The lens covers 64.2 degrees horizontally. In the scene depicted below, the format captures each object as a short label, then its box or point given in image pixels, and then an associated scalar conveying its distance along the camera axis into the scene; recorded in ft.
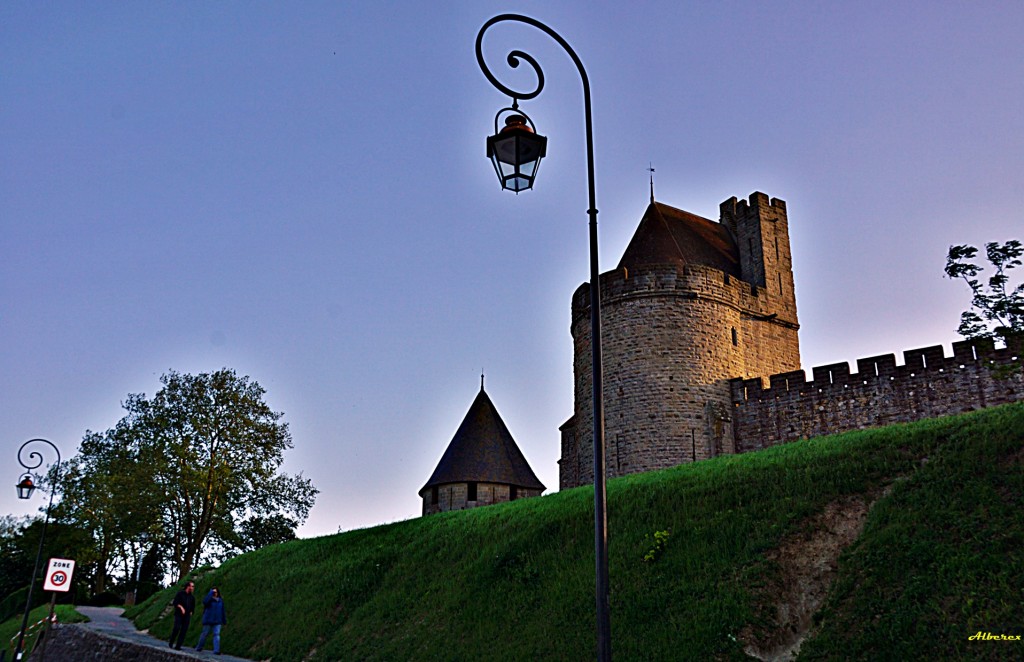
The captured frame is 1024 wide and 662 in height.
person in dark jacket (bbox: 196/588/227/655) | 56.54
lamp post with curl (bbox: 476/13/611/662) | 23.12
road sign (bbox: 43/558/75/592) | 52.49
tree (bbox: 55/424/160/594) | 115.85
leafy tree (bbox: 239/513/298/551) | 130.62
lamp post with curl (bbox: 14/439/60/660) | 64.13
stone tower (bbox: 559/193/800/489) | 86.43
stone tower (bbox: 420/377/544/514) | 110.01
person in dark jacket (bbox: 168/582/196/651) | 55.98
